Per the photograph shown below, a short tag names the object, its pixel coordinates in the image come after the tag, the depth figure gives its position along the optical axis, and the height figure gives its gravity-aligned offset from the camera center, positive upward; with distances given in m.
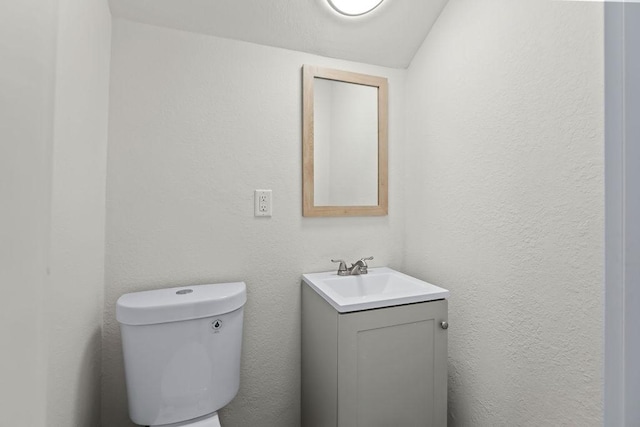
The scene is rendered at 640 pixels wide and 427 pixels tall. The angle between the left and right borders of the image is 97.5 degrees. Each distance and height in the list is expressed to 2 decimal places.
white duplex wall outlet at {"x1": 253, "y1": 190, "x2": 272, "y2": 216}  1.24 +0.07
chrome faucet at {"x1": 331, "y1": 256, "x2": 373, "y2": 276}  1.29 -0.24
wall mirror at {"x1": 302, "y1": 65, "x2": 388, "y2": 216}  1.30 +0.37
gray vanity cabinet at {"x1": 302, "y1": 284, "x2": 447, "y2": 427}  0.92 -0.52
